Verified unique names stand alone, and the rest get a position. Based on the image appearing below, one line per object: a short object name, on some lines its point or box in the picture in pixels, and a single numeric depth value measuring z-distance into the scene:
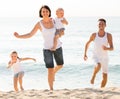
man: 10.14
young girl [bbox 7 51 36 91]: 12.13
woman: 9.64
